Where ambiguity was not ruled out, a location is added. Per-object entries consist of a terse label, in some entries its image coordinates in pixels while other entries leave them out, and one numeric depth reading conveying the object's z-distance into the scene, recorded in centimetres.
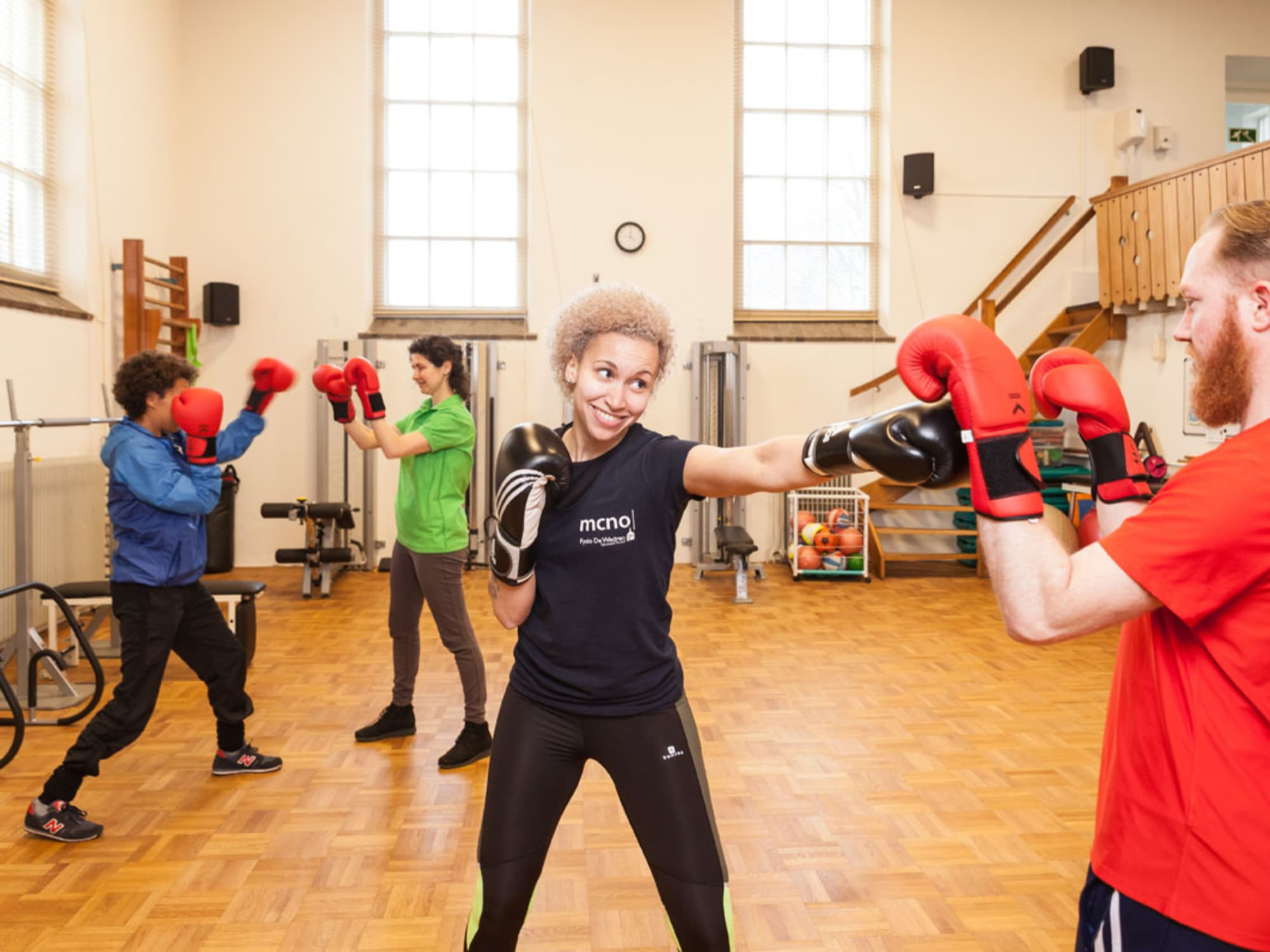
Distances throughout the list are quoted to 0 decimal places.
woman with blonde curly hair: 151
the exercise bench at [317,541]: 627
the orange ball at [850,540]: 706
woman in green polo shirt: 332
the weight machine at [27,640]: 356
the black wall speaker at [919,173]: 762
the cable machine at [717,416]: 736
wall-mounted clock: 761
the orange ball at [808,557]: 711
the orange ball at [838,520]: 721
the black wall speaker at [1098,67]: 765
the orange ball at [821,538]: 709
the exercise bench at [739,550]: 633
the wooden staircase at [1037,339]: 717
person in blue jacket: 273
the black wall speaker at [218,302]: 720
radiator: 466
